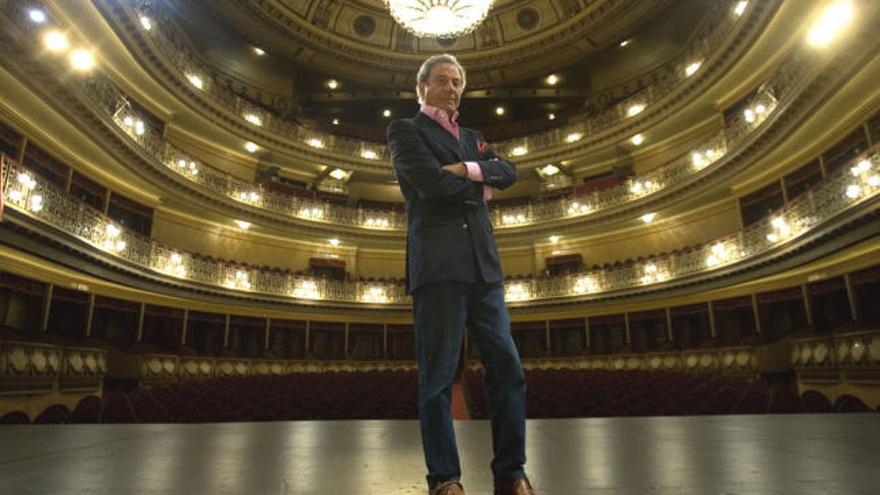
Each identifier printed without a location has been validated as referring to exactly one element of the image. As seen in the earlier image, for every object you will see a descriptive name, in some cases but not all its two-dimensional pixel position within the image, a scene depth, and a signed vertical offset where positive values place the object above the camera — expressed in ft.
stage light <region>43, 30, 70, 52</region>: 26.53 +17.40
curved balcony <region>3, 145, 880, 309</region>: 27.48 +8.45
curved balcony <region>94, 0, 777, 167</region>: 40.45 +27.19
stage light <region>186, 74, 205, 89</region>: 49.03 +27.96
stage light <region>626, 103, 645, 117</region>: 55.66 +27.76
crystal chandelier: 44.39 +30.88
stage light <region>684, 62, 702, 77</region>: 49.94 +29.05
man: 4.97 +0.81
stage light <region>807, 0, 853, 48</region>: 33.37 +22.96
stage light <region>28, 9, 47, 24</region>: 25.63 +17.90
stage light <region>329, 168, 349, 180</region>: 65.76 +24.64
